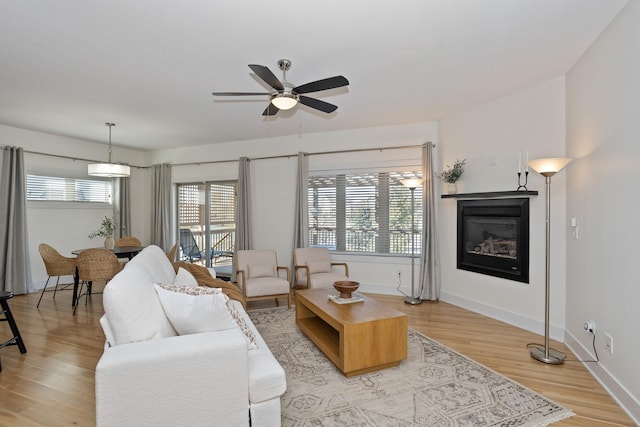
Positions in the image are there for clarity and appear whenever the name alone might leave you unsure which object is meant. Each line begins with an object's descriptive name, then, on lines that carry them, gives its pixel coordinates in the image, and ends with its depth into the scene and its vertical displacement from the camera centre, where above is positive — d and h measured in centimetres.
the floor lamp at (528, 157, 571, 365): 287 -23
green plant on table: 587 -34
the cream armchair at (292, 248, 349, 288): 514 -85
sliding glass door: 677 -20
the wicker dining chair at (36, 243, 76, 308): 471 -76
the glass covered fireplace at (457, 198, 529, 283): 383 -33
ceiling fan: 250 +103
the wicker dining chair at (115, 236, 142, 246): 593 -56
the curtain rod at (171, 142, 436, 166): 522 +105
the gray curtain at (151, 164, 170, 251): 694 +10
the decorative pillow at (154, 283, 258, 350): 199 -61
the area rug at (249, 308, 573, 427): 212 -135
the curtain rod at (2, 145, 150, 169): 553 +103
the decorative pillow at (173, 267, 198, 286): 300 -64
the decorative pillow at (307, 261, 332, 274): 518 -89
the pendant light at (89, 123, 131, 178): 506 +67
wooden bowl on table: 331 -78
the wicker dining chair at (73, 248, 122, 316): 438 -73
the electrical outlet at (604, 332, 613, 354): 250 -102
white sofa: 162 -87
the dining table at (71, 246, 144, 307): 455 -63
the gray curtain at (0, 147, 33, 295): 515 -24
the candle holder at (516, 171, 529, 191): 376 +36
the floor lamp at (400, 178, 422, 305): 475 -40
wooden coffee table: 262 -105
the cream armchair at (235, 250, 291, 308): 438 -96
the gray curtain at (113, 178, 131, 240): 686 +12
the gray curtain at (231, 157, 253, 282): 618 +5
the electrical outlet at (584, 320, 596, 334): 278 -100
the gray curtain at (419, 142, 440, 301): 489 -44
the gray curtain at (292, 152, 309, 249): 577 +7
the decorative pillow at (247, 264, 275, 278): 491 -90
